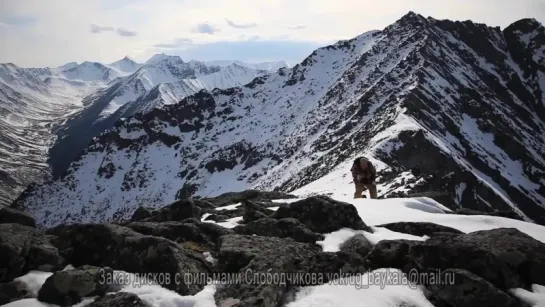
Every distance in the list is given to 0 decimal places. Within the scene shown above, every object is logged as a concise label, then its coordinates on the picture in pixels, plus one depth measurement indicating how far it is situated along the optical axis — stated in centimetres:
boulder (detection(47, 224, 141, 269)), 1116
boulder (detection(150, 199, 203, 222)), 1809
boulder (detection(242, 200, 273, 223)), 1627
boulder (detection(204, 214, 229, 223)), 1805
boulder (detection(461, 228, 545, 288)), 970
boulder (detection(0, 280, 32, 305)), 912
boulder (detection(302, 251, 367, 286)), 994
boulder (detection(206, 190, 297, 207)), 2684
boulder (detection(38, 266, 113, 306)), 909
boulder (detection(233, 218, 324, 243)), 1290
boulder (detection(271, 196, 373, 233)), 1389
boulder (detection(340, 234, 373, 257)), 1161
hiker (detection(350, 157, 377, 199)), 2322
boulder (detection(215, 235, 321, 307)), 891
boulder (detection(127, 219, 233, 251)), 1302
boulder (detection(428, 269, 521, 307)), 874
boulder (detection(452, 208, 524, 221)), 1931
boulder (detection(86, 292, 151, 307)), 869
